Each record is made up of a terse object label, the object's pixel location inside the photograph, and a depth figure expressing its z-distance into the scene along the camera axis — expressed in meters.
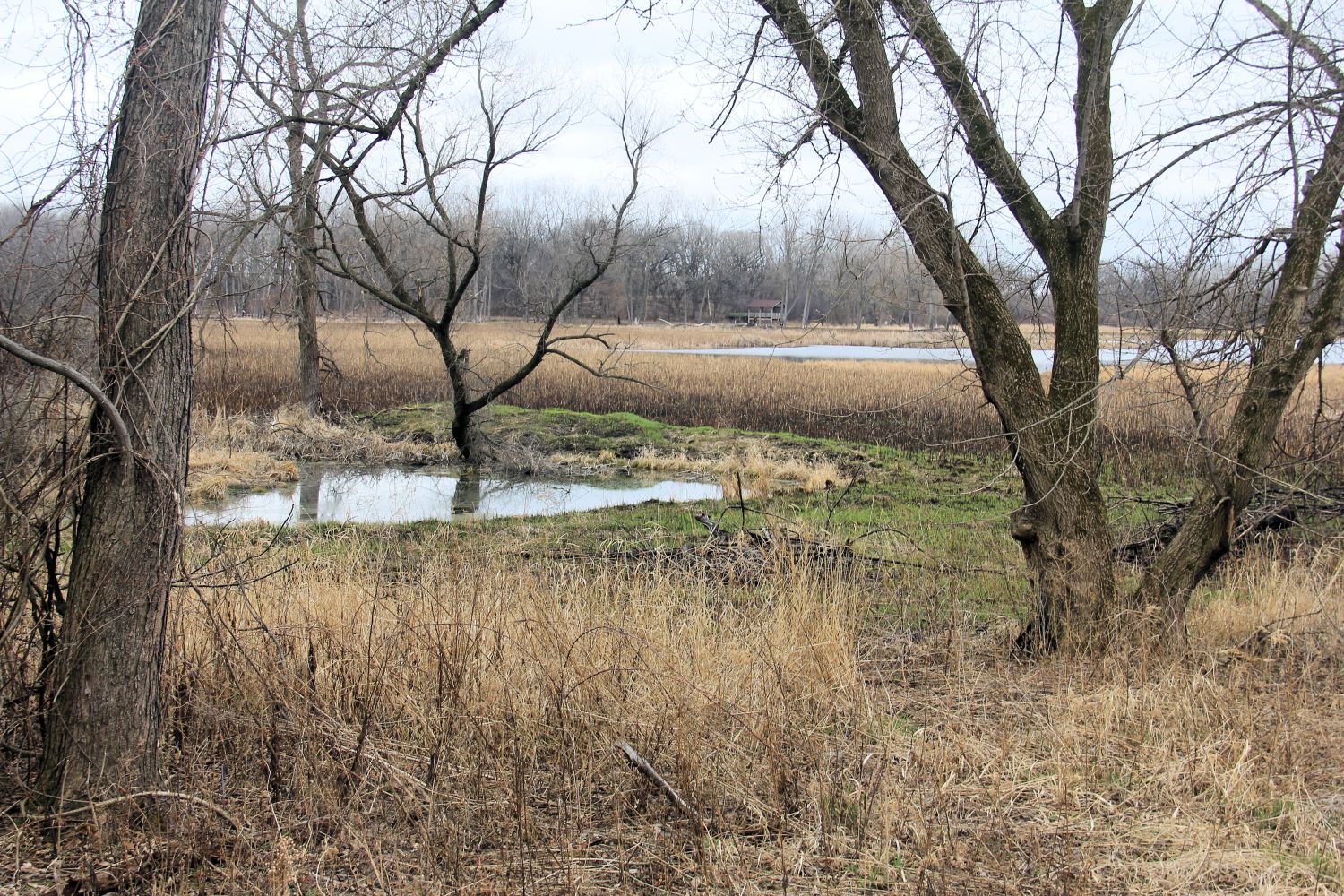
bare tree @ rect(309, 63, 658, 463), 12.92
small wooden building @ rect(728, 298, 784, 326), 78.34
